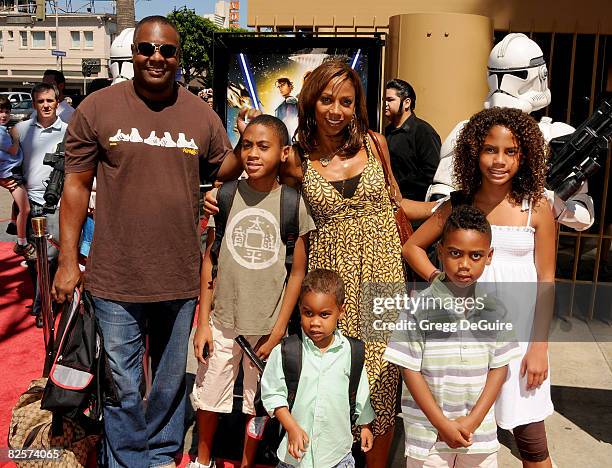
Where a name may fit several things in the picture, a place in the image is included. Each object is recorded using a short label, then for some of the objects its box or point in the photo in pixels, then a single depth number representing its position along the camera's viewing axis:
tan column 5.36
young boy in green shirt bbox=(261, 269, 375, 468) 2.49
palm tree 11.58
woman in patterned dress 2.81
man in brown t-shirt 2.69
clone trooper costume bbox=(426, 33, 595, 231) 3.23
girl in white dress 2.50
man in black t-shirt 4.83
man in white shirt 5.31
